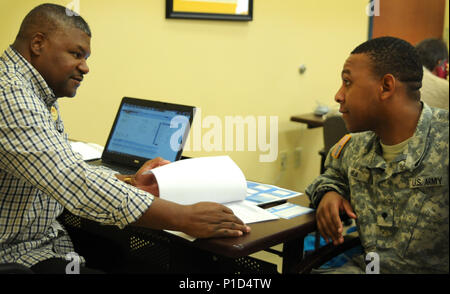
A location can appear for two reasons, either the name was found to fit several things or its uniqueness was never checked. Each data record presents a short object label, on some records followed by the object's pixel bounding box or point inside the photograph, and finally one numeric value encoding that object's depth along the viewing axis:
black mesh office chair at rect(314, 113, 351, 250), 2.94
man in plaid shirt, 1.21
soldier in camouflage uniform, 1.35
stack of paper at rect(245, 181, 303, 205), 1.55
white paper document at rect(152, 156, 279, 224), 1.36
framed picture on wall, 2.92
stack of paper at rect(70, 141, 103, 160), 2.08
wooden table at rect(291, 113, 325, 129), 3.64
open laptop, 1.85
